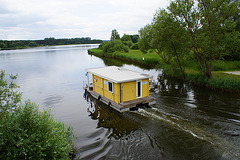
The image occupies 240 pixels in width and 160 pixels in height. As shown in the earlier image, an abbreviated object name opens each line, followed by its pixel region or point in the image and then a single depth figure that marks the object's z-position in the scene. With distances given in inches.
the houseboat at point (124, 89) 634.8
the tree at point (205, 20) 812.6
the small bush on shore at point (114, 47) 2736.2
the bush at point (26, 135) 272.2
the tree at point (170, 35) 907.4
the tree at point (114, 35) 4475.9
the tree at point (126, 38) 4458.7
